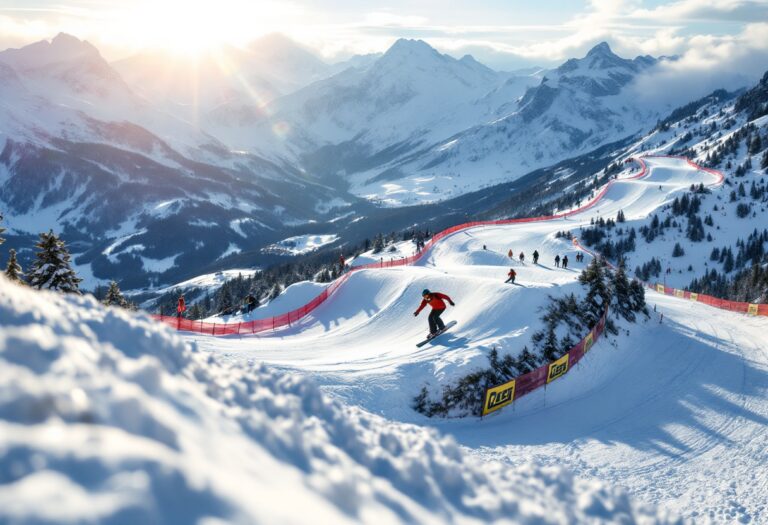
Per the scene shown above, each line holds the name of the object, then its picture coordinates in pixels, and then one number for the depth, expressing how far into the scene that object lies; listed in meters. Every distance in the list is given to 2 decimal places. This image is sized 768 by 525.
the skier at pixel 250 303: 36.97
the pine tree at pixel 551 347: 22.41
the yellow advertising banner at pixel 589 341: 24.11
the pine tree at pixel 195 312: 55.12
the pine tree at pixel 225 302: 67.75
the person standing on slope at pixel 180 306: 28.83
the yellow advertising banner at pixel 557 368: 21.20
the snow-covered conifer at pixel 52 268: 27.67
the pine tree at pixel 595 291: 26.78
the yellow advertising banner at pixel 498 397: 18.73
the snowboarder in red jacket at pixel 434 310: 21.62
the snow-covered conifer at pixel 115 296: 35.28
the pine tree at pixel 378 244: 67.51
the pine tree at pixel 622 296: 28.98
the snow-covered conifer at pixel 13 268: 26.77
